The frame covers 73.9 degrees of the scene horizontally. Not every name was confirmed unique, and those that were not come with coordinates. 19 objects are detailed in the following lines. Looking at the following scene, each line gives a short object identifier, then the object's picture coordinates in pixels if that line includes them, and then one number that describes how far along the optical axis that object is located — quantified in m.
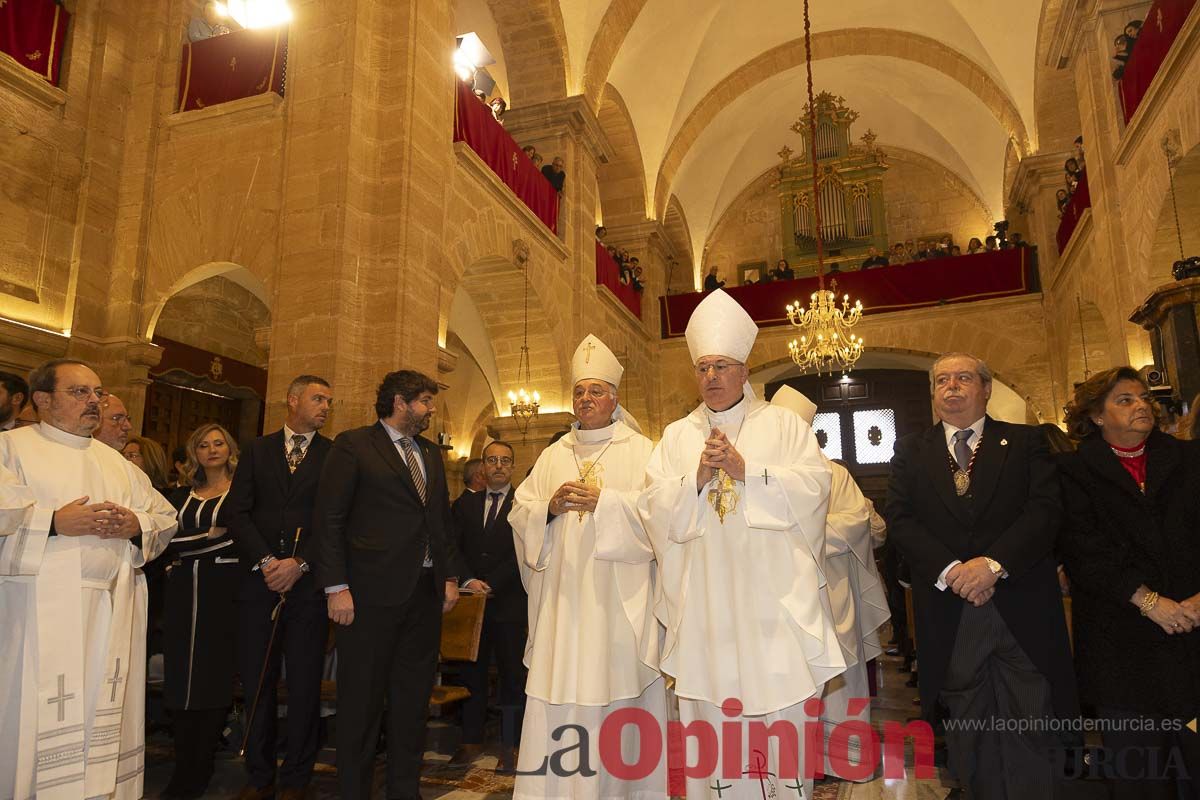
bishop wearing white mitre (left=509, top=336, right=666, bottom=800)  3.01
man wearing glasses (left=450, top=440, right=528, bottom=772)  4.18
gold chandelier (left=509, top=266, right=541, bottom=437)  10.09
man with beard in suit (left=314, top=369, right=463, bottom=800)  3.08
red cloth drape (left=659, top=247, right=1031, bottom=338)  13.58
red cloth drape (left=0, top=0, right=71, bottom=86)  6.82
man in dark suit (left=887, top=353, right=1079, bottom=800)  2.57
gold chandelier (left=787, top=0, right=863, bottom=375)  9.70
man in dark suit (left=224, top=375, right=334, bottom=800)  3.31
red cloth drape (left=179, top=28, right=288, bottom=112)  7.45
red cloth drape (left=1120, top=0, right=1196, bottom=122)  6.40
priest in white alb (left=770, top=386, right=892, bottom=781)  3.87
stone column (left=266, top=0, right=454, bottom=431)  6.54
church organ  16.59
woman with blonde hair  3.39
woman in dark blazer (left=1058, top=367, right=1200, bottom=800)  2.55
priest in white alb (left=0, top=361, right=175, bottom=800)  2.71
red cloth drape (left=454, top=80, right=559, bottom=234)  8.51
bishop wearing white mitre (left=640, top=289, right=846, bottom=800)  2.64
